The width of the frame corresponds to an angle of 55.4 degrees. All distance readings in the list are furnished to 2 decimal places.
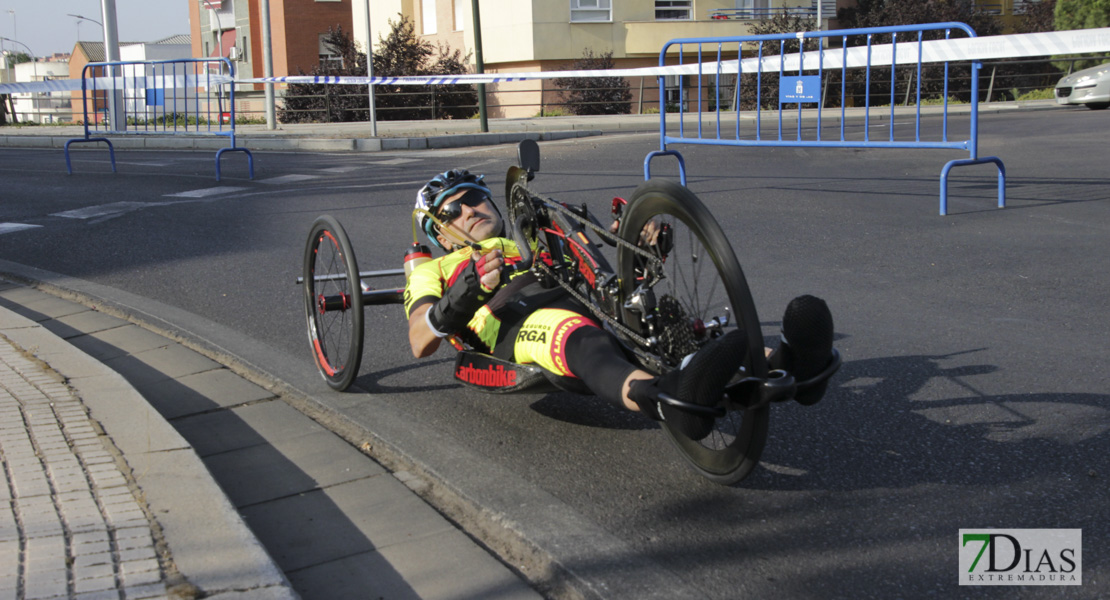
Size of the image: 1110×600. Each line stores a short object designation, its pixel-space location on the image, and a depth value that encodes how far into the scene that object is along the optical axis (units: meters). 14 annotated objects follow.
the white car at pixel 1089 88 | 21.97
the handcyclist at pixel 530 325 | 2.78
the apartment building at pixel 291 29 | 50.81
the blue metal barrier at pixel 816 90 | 8.39
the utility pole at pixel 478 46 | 21.02
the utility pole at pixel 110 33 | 21.77
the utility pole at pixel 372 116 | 20.52
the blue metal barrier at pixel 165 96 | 14.12
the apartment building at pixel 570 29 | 34.53
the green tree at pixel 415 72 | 31.62
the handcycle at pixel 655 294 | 2.94
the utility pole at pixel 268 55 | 23.09
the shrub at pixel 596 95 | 29.89
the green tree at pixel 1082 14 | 29.34
